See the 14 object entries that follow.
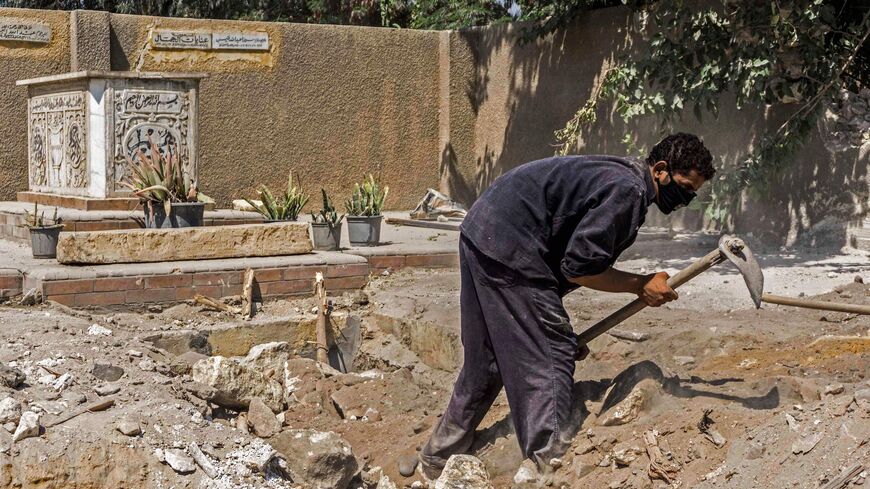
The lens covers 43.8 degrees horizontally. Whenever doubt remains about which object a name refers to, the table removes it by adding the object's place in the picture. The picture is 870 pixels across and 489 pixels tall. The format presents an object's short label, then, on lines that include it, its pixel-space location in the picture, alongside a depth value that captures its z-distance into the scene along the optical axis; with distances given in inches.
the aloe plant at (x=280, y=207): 314.8
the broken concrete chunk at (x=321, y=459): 165.3
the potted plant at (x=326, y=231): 313.4
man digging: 143.1
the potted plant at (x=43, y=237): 287.6
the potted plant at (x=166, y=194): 297.4
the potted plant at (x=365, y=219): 325.7
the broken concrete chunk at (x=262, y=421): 188.4
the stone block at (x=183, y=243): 263.4
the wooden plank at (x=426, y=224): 415.2
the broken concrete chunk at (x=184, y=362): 214.8
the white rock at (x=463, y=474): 155.4
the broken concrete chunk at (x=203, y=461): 165.2
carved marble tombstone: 351.6
